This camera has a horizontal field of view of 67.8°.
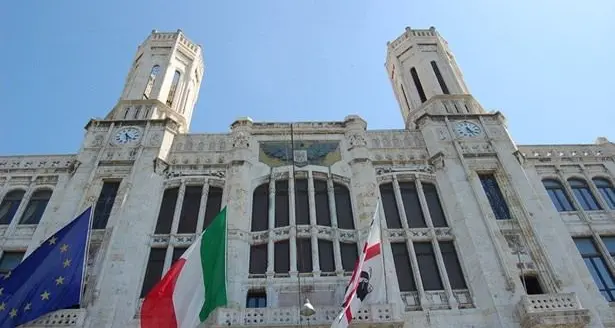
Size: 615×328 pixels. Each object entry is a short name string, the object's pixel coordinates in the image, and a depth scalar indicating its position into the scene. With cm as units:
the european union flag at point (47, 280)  1912
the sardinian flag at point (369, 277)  1758
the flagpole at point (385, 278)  1984
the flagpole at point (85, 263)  2031
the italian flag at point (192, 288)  1692
